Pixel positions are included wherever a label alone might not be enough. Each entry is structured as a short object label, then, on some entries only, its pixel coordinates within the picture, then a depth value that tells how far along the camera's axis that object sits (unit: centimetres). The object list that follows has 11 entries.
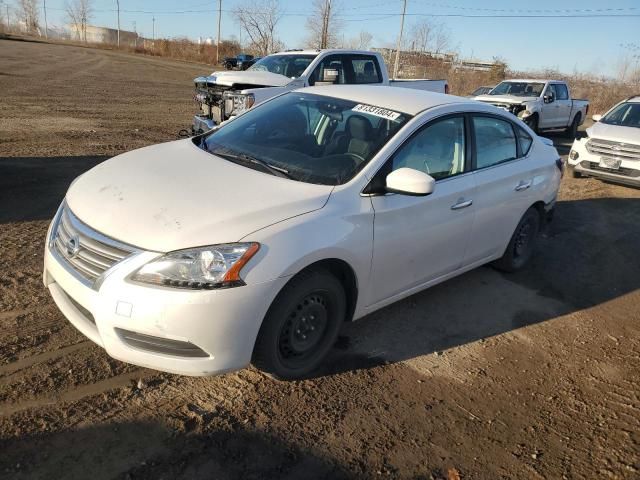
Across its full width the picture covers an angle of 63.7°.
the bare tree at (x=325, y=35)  4309
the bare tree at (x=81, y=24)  9416
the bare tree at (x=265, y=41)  5178
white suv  879
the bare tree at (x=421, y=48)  4776
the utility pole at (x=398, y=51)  3519
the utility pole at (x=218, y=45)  5062
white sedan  262
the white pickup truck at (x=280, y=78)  895
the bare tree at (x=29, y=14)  10031
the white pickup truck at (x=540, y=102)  1420
